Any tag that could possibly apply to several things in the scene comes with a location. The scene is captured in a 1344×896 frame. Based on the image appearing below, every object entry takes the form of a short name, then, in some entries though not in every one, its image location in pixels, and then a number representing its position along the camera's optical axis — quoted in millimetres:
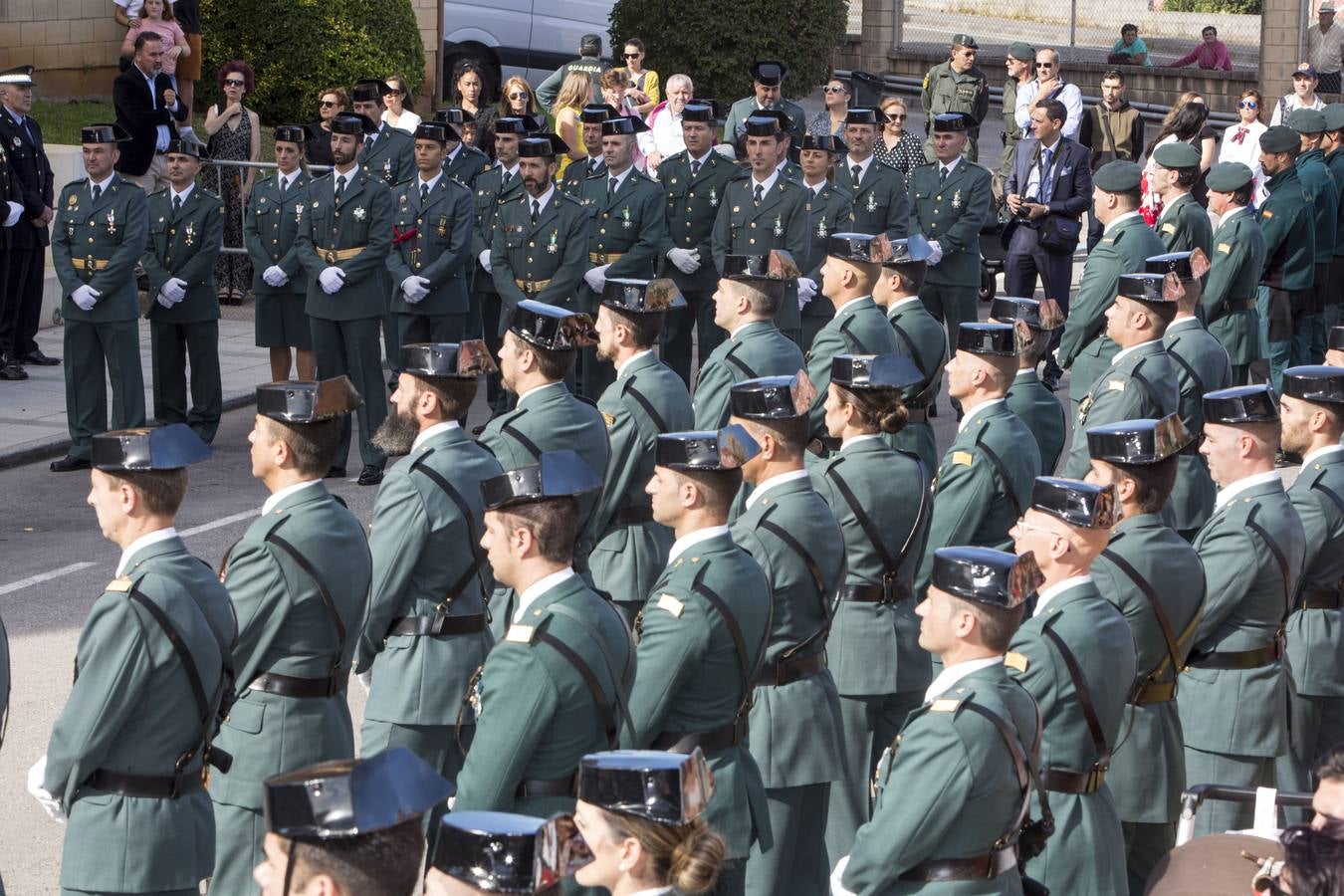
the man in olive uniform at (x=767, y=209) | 27016
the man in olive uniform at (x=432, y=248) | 26109
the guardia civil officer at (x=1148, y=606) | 11859
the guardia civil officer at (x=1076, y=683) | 10523
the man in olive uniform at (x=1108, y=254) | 21687
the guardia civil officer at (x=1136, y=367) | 17016
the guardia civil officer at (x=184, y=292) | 25781
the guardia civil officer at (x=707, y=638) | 10680
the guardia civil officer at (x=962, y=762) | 9055
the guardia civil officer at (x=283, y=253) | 26094
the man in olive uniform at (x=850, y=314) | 18703
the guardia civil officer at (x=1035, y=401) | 18094
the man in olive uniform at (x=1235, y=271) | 24156
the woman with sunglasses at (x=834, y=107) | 33937
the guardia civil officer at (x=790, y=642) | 12133
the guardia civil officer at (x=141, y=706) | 10227
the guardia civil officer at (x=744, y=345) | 17906
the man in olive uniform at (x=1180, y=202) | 24016
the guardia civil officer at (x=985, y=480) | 14594
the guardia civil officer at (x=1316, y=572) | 14047
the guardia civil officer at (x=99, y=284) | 25172
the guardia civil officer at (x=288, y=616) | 11508
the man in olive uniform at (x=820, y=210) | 27234
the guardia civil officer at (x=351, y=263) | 25406
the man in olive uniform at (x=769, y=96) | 31547
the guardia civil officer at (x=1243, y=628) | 12844
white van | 48062
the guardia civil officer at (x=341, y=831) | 6961
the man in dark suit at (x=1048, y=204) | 29859
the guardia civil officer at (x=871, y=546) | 13664
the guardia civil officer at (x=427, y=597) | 12711
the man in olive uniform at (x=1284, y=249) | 27375
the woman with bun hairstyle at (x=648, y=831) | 7656
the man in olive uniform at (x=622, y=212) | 27328
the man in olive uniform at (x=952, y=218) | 28344
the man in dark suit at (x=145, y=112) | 34531
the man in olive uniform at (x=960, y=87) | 38906
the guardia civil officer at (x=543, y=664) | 9711
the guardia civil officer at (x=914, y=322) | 19266
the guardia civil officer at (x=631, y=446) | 16094
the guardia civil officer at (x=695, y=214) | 28484
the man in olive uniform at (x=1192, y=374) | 17687
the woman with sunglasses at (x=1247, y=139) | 35375
